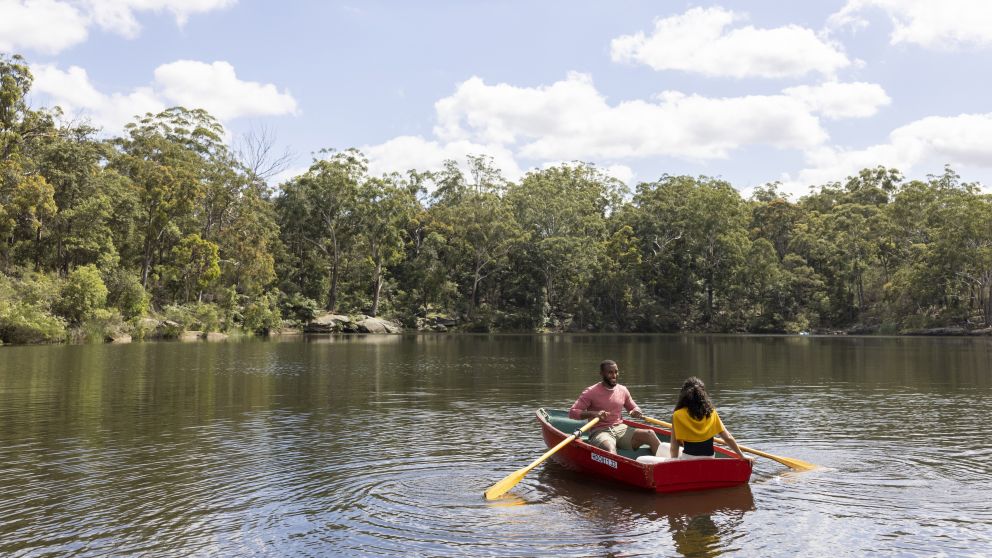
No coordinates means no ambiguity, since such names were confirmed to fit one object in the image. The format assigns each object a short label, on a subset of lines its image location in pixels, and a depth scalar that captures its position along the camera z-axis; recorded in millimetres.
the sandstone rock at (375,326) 71312
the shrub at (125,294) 50844
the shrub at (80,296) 45500
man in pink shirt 11578
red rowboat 9812
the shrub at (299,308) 70375
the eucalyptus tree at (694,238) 81750
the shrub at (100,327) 45219
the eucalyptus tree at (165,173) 55969
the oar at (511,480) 9914
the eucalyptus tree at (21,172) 44969
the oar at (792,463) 11461
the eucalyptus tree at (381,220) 74000
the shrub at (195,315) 55000
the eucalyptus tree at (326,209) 73688
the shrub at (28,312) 40969
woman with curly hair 10125
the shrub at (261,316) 62581
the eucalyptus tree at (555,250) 80188
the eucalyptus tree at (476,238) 79812
